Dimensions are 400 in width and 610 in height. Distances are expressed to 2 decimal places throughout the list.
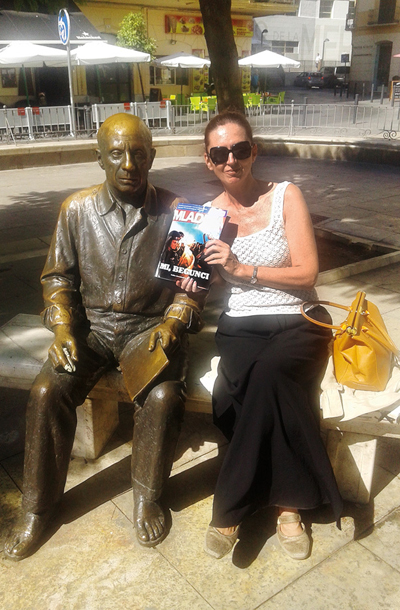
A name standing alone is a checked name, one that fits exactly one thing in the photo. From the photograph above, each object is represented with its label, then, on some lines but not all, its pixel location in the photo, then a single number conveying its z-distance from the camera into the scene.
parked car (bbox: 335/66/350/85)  45.38
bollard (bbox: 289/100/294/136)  16.17
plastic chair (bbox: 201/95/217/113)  19.66
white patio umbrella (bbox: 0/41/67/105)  16.80
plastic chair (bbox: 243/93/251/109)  21.60
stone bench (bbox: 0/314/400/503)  2.74
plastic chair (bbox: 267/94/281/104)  22.97
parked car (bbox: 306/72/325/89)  43.25
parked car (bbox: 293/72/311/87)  44.66
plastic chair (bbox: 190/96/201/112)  21.90
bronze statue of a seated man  2.61
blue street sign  14.55
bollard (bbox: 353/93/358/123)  17.53
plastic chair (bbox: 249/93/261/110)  21.80
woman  2.49
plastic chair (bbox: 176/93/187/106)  25.00
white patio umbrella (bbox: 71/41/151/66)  17.83
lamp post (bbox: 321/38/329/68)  56.43
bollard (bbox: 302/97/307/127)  16.66
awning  20.41
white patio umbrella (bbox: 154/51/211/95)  22.95
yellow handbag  2.54
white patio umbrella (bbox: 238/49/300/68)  23.11
